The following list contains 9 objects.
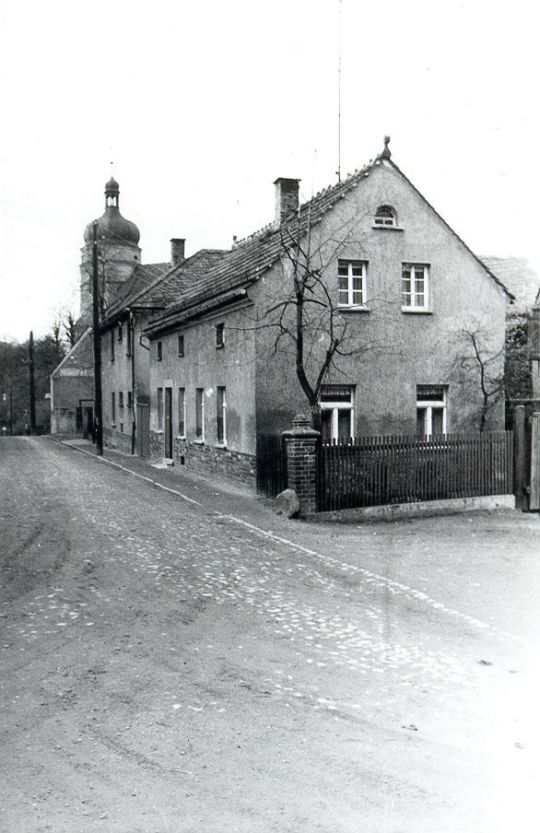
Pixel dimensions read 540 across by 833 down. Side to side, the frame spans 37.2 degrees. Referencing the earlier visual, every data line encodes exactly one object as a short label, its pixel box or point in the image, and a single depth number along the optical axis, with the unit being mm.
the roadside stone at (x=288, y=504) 14828
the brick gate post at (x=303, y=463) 14969
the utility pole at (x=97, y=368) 31675
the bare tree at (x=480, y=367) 19562
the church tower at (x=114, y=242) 72000
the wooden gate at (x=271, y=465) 16172
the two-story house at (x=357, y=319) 17828
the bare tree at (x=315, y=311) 17594
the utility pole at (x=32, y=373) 60531
